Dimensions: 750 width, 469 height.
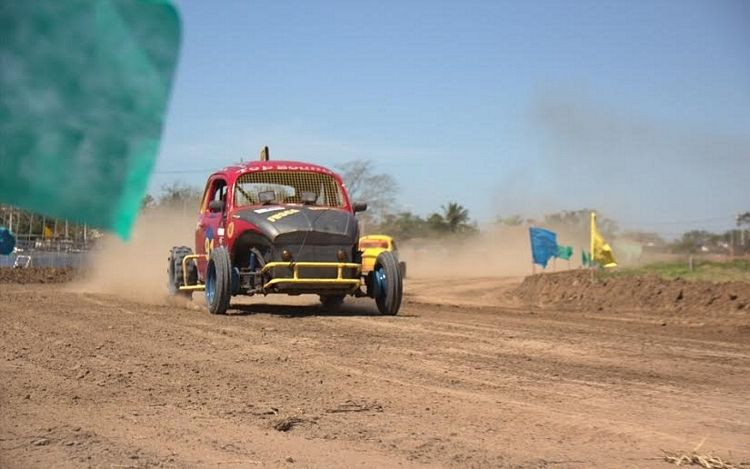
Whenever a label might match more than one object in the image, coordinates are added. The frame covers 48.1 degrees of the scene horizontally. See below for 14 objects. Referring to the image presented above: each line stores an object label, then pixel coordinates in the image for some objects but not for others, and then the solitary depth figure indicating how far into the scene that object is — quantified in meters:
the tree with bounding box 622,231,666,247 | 54.00
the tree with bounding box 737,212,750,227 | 56.06
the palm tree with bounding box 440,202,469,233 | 88.00
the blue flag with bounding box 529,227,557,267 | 28.89
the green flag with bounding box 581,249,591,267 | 39.75
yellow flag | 22.58
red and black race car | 11.20
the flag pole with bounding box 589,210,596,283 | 22.27
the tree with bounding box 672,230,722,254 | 52.80
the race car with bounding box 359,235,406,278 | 28.70
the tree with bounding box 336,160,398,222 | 76.81
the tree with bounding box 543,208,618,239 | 56.94
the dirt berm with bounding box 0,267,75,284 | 23.11
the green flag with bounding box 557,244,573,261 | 35.89
